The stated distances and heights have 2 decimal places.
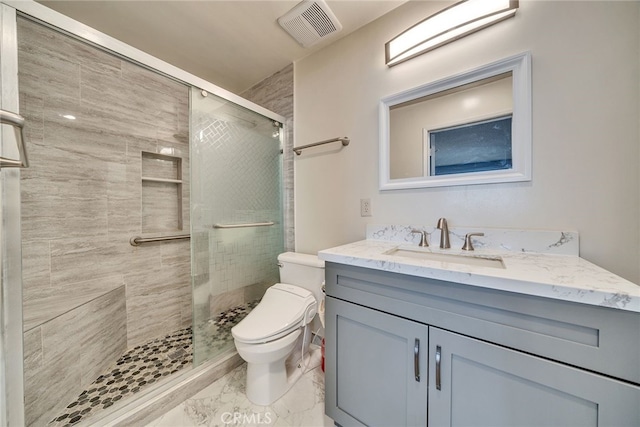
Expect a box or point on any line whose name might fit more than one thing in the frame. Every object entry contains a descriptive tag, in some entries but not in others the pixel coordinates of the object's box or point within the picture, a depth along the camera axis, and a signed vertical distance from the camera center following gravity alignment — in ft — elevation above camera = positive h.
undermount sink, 3.11 -0.76
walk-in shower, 3.91 -0.24
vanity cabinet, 1.76 -1.48
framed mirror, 3.30 +1.35
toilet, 3.76 -2.09
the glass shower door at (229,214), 4.61 -0.08
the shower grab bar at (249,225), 5.02 -0.34
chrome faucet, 3.72 -0.45
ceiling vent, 4.33 +3.97
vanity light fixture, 3.37 +3.05
